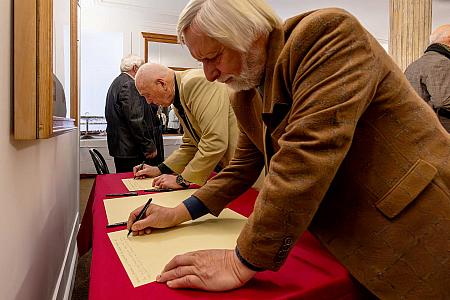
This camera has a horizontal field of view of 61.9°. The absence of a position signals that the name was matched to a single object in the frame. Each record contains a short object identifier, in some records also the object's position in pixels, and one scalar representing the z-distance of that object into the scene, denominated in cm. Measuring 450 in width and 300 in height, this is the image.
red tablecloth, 63
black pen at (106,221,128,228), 105
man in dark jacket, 312
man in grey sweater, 246
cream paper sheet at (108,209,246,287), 75
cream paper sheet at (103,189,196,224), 118
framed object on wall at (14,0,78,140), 85
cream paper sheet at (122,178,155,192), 165
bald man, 167
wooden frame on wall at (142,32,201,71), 491
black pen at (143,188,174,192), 156
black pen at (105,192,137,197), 148
